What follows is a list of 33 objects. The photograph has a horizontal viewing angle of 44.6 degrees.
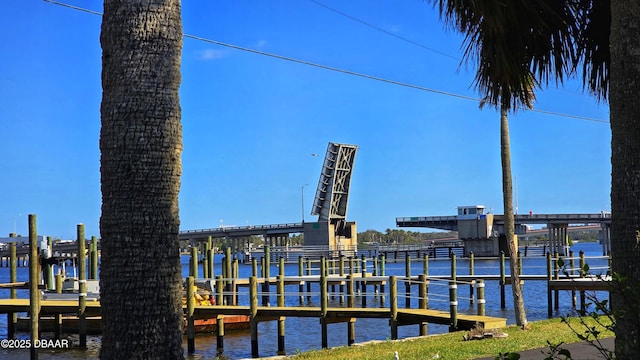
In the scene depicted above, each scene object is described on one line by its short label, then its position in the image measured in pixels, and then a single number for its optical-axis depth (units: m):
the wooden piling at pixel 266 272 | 34.33
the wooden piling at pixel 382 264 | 44.33
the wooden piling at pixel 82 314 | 21.77
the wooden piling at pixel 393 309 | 18.83
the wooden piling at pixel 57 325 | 24.79
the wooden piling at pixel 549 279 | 28.61
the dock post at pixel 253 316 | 20.05
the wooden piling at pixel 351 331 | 20.77
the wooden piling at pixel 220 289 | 27.73
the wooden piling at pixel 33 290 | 19.23
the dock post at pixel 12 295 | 26.47
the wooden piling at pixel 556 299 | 31.58
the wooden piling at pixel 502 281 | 33.78
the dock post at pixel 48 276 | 29.64
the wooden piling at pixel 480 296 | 19.14
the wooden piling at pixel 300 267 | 41.89
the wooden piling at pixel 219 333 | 22.14
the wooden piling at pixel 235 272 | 34.49
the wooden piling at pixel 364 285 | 36.38
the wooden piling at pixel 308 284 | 43.28
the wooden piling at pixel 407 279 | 23.48
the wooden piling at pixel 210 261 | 35.09
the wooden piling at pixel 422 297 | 19.94
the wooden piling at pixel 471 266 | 39.55
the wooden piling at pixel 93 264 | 33.97
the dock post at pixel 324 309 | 20.03
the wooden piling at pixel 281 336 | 21.28
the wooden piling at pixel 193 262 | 35.32
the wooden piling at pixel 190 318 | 21.44
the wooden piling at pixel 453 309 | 17.61
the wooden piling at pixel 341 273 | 39.28
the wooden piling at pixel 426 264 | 38.58
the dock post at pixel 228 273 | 34.66
